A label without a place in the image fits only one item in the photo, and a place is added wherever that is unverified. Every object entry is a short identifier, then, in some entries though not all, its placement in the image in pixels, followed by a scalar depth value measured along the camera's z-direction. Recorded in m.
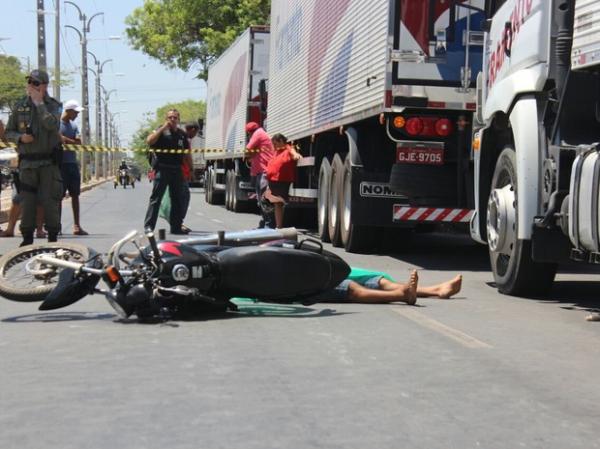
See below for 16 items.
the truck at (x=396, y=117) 11.71
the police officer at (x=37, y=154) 11.12
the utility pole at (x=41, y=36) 39.31
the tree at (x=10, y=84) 70.12
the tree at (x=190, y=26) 44.78
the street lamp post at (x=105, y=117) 112.73
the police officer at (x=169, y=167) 15.21
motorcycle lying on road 6.96
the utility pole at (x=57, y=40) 51.06
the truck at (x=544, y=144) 7.77
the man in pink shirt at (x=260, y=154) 16.95
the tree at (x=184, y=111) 161.50
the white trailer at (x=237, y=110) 24.52
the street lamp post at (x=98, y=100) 92.09
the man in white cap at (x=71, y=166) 15.55
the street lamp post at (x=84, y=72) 61.72
